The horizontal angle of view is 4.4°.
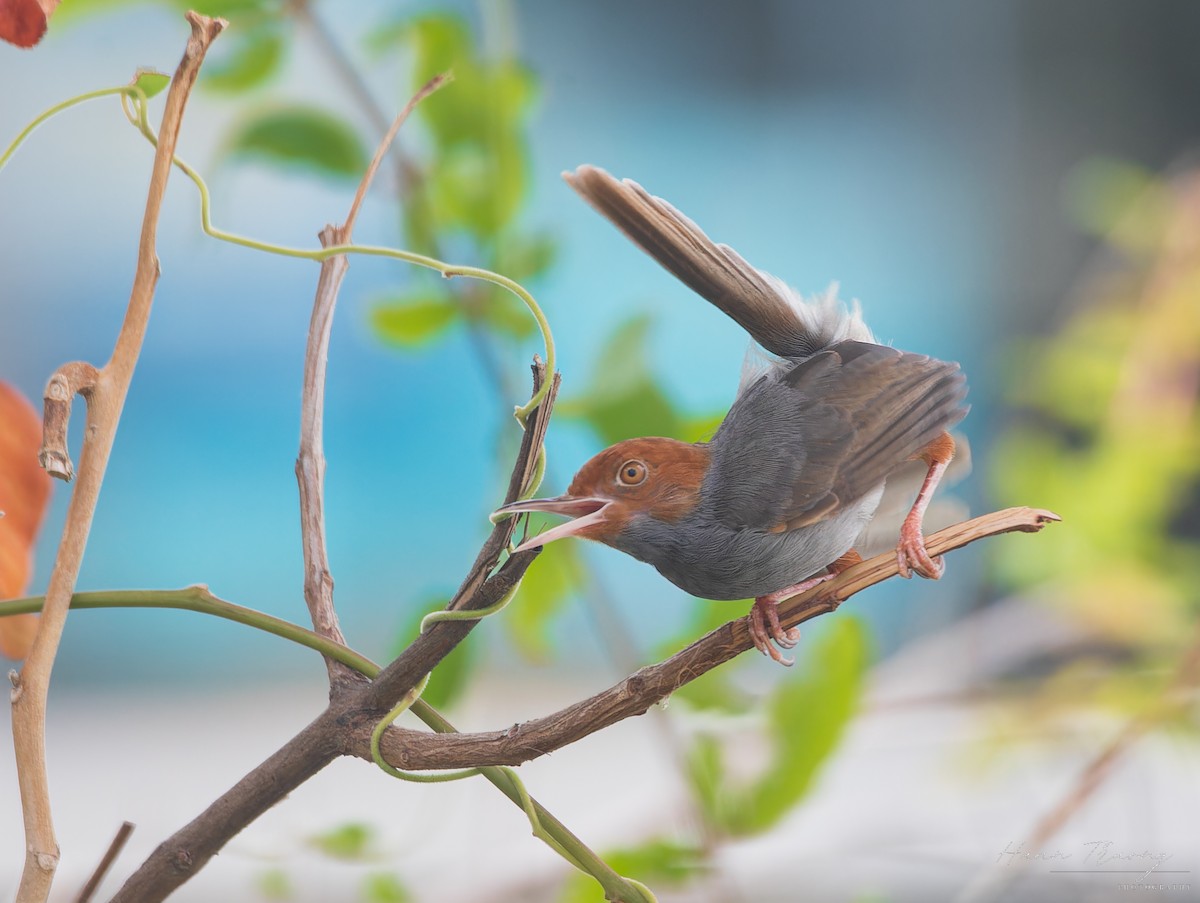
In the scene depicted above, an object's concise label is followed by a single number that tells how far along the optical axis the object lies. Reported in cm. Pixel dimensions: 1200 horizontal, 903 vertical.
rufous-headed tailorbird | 201
